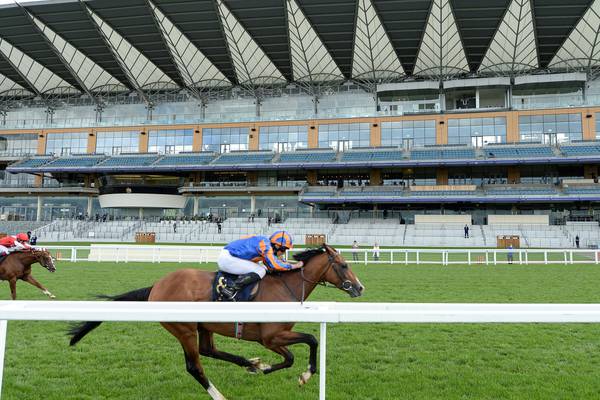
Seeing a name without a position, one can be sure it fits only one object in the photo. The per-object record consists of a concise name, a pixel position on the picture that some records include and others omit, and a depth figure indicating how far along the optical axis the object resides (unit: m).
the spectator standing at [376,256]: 24.80
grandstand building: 44.06
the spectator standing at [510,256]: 22.88
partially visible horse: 10.26
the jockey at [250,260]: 5.16
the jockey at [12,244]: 10.41
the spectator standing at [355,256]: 24.45
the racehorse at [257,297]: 4.62
